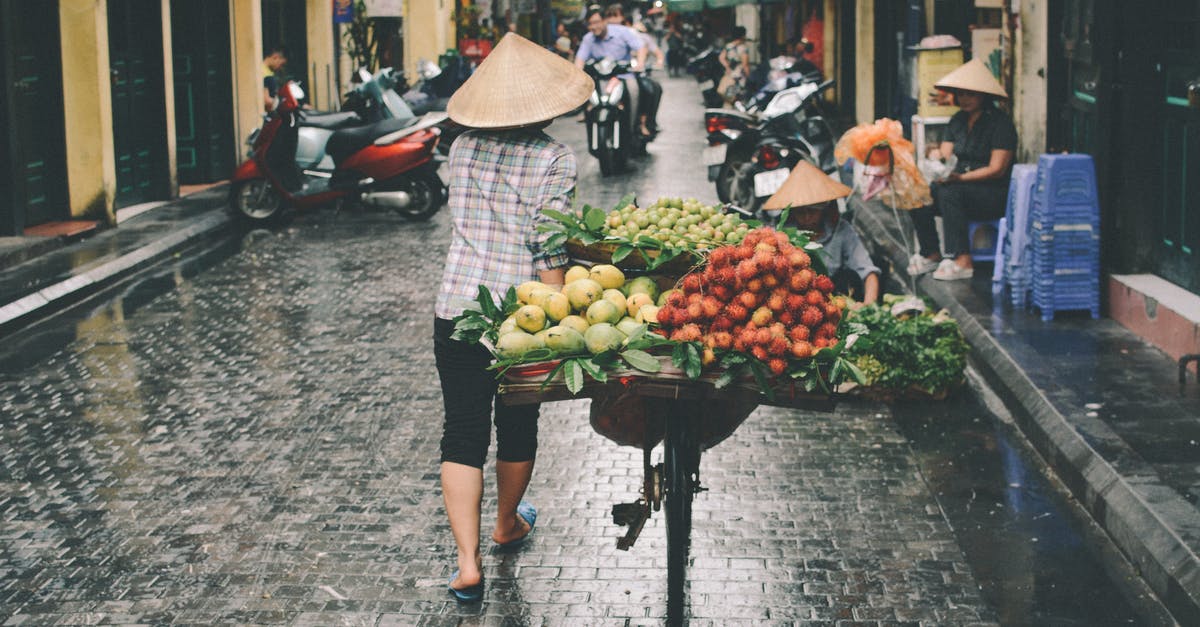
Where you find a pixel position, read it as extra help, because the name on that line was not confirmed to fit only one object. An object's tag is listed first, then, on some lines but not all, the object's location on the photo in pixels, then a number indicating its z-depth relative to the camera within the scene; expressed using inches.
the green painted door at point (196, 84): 706.8
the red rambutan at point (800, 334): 173.9
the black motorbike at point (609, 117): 730.8
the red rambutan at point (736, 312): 174.4
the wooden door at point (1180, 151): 332.5
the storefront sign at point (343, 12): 927.0
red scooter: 581.9
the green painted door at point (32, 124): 506.3
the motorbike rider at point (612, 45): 768.3
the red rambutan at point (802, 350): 172.2
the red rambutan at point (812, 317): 175.6
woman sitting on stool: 409.1
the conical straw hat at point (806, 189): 307.3
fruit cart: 177.0
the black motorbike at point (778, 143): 512.1
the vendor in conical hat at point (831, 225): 309.1
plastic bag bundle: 382.3
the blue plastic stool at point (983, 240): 422.3
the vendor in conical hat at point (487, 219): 202.4
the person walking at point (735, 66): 1190.3
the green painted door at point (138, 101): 631.8
